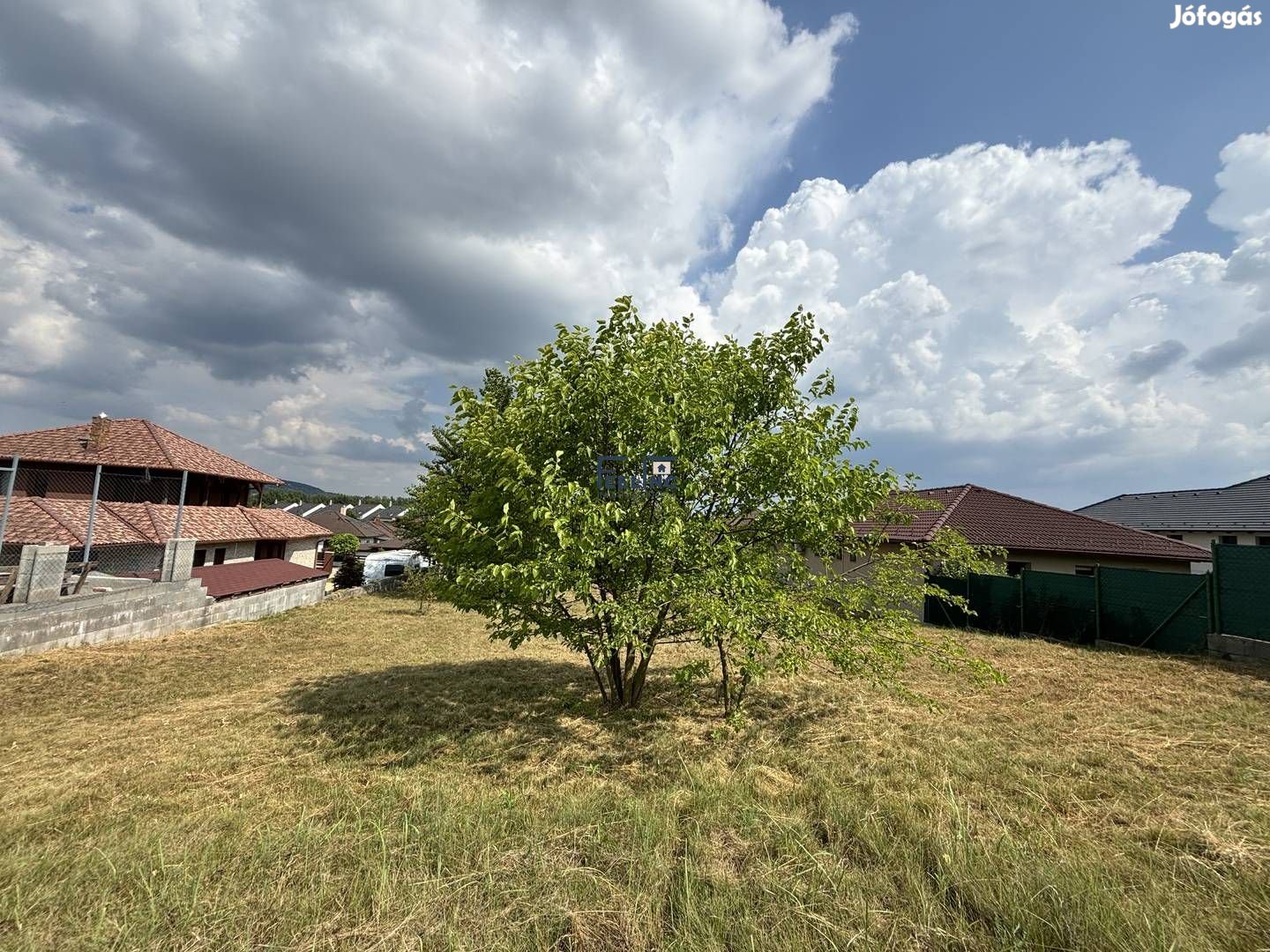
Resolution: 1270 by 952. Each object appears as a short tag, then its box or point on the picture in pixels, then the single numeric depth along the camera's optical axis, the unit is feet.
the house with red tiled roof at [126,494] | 47.29
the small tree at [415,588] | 73.83
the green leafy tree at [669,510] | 17.47
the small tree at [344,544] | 134.51
